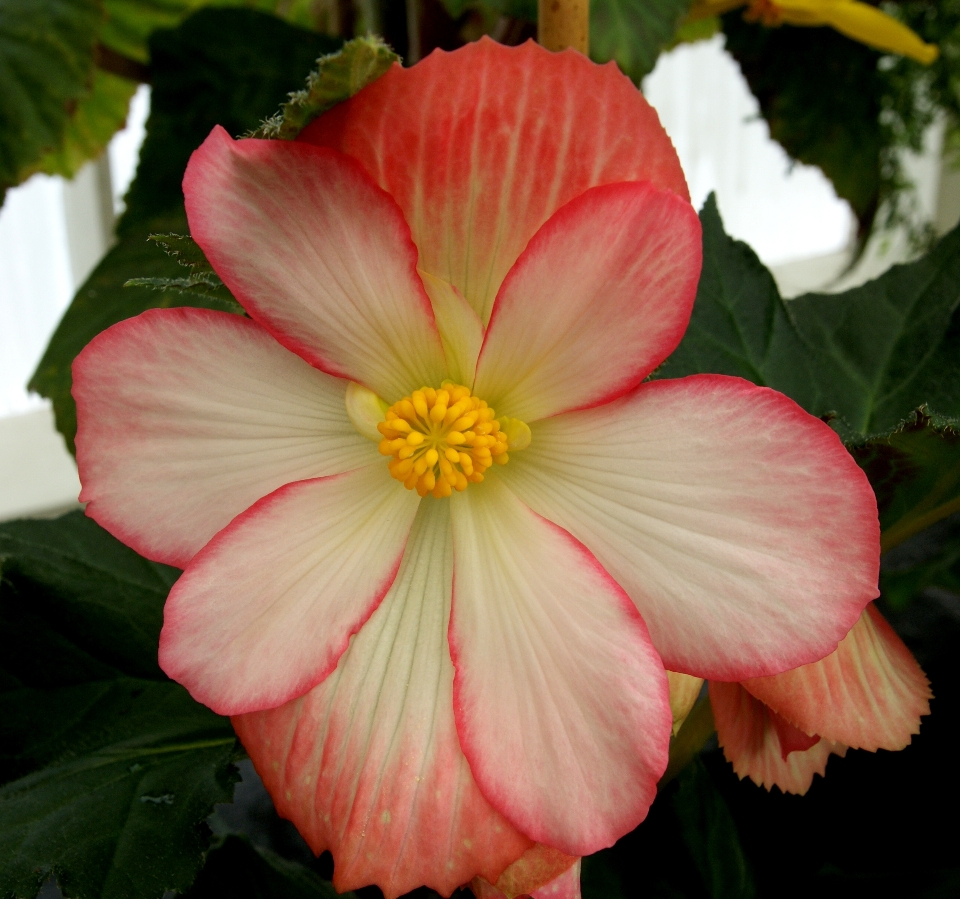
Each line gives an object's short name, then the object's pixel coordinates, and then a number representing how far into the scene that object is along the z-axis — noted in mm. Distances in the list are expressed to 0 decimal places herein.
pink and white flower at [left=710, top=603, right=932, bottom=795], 218
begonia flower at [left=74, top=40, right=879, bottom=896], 195
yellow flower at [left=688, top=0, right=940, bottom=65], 508
